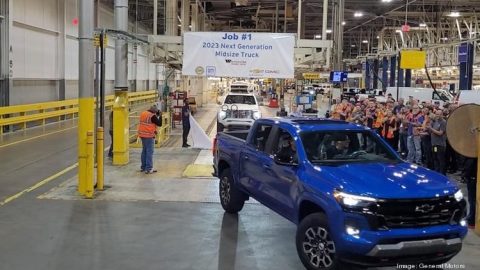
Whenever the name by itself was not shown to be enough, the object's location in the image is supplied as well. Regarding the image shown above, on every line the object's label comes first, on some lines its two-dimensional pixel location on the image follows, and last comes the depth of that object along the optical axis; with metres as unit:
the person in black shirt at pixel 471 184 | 8.88
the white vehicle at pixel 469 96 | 17.66
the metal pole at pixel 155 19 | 16.74
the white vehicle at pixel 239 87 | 42.44
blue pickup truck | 5.68
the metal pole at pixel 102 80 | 11.30
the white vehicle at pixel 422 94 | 26.16
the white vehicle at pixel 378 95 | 26.84
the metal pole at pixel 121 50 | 13.73
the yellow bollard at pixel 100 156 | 10.90
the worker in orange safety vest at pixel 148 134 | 13.11
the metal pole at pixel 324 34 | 15.70
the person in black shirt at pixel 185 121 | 18.59
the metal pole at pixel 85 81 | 10.52
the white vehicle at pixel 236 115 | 22.48
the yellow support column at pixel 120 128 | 14.31
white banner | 14.98
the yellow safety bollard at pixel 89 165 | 10.32
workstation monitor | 20.78
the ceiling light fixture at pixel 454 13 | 30.76
